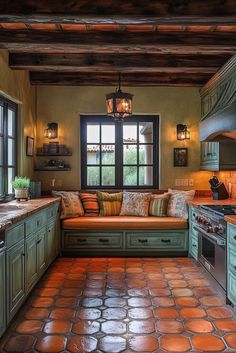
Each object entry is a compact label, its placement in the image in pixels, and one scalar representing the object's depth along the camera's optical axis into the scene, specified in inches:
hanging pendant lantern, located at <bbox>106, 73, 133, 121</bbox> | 175.0
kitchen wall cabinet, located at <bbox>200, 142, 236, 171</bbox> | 189.0
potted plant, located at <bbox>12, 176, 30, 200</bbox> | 175.6
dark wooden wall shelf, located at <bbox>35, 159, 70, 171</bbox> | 221.6
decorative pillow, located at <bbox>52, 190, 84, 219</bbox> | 199.6
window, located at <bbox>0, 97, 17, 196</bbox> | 175.5
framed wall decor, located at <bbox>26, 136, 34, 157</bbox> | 206.5
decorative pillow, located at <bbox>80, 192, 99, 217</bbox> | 211.8
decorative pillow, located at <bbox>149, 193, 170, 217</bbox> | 206.8
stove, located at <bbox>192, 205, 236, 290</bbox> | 130.0
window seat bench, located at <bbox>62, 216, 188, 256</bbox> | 195.3
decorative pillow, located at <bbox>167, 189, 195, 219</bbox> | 199.9
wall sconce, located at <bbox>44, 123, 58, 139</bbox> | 222.7
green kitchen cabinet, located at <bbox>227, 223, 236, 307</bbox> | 117.5
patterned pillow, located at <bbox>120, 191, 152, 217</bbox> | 208.8
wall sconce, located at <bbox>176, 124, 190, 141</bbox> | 224.1
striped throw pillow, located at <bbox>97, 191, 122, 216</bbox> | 211.8
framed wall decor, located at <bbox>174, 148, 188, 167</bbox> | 227.1
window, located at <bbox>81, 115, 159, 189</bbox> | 230.5
